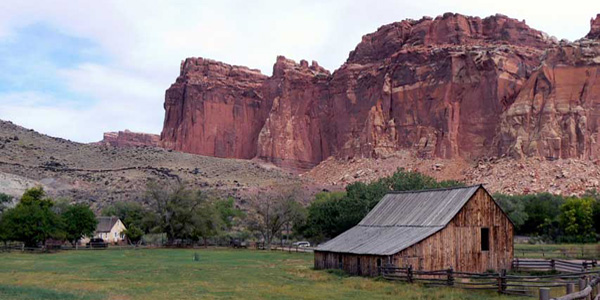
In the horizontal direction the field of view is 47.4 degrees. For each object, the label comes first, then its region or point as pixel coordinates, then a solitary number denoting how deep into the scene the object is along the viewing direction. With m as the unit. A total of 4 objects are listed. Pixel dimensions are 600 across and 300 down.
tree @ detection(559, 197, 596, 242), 61.28
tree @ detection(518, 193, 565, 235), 70.88
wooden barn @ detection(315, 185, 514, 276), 30.67
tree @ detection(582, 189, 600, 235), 63.47
